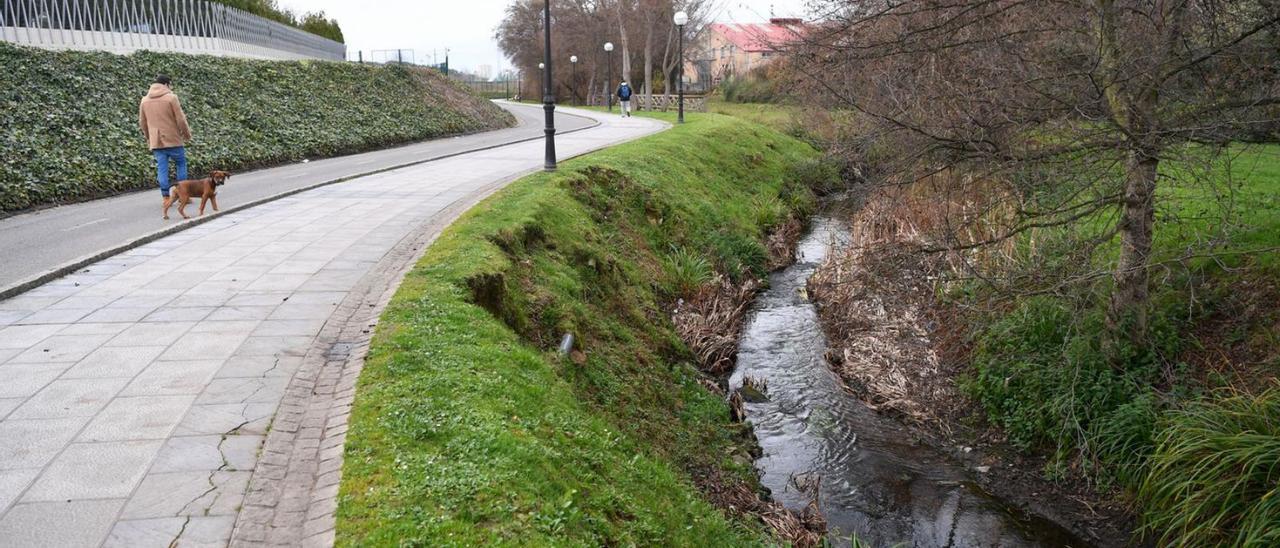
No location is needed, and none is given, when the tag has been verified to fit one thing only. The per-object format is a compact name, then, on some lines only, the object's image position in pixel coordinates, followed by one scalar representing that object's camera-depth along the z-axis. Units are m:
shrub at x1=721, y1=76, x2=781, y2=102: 43.22
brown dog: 12.44
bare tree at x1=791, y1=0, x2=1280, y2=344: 7.62
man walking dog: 13.52
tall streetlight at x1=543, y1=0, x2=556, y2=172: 15.50
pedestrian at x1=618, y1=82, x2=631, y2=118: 41.62
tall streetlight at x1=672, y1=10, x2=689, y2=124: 30.56
